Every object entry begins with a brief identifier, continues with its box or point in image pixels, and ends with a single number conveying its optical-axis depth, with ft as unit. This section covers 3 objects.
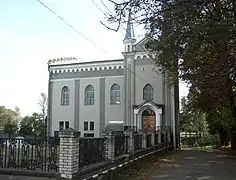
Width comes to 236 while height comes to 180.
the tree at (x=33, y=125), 165.25
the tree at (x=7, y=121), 166.71
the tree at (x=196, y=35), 27.35
